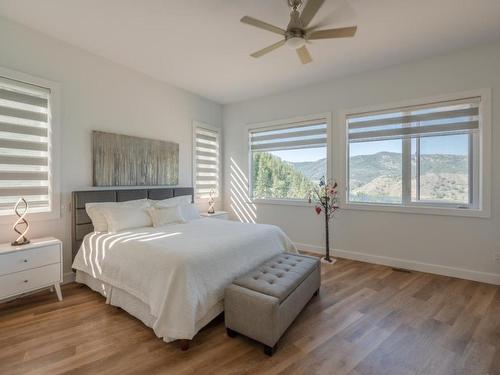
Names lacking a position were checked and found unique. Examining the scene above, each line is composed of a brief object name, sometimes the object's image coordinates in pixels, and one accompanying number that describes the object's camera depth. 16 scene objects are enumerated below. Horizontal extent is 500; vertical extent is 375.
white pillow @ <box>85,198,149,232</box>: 2.98
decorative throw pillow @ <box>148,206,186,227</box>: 3.26
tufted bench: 1.82
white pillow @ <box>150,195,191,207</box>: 3.58
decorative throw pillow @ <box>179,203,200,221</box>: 3.72
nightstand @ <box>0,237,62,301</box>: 2.26
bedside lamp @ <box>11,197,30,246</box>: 2.49
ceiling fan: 2.10
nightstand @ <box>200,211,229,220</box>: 4.61
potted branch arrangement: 3.91
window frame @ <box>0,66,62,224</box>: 2.89
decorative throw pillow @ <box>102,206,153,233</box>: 2.92
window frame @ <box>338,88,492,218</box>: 3.04
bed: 1.89
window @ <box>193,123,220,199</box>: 4.83
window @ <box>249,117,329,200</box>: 4.39
